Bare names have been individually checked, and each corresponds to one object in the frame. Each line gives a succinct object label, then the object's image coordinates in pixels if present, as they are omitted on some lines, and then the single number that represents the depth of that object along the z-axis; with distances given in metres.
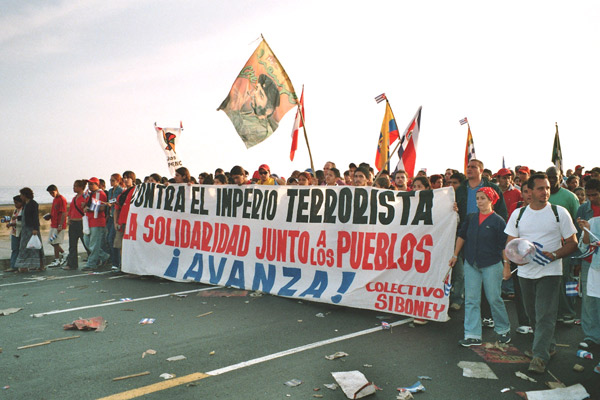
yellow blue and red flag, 11.23
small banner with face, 12.04
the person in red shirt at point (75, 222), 12.05
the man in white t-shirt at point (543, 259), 4.92
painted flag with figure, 9.23
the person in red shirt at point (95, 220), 12.00
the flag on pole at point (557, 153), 14.99
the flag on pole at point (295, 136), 13.23
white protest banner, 6.79
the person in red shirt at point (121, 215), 11.15
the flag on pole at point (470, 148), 14.61
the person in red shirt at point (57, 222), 12.46
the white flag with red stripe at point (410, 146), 8.95
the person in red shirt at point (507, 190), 9.25
